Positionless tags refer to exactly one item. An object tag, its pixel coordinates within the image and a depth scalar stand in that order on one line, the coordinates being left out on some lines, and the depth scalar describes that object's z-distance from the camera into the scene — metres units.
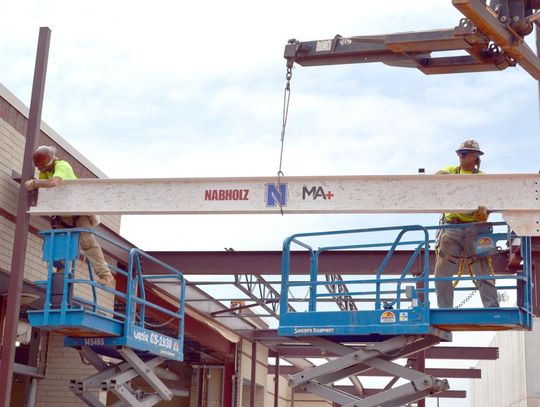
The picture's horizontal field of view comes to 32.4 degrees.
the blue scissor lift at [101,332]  13.22
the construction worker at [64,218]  14.20
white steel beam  12.98
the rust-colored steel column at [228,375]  27.42
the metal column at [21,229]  13.73
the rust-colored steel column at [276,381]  29.22
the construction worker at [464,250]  12.63
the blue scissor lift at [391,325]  12.25
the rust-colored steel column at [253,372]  28.55
